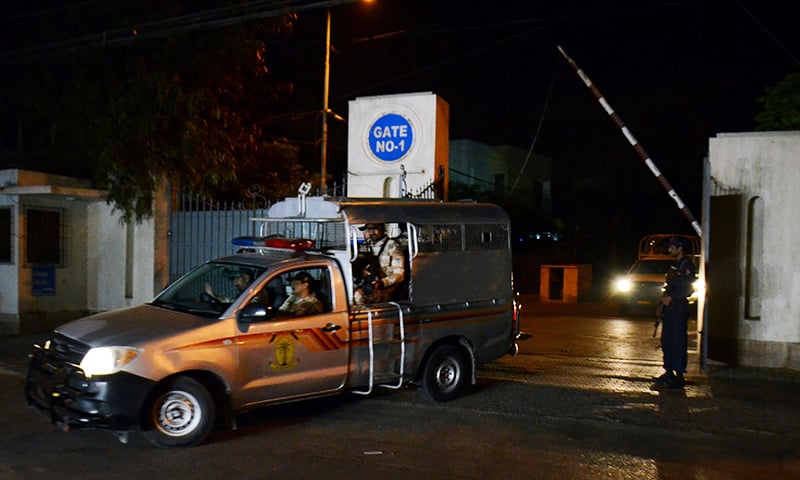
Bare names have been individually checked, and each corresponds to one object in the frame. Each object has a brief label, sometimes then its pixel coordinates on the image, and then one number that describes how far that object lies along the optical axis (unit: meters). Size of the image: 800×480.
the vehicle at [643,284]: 18.06
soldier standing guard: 9.42
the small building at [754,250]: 10.55
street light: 17.38
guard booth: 22.17
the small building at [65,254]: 13.30
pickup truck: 6.43
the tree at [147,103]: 13.01
